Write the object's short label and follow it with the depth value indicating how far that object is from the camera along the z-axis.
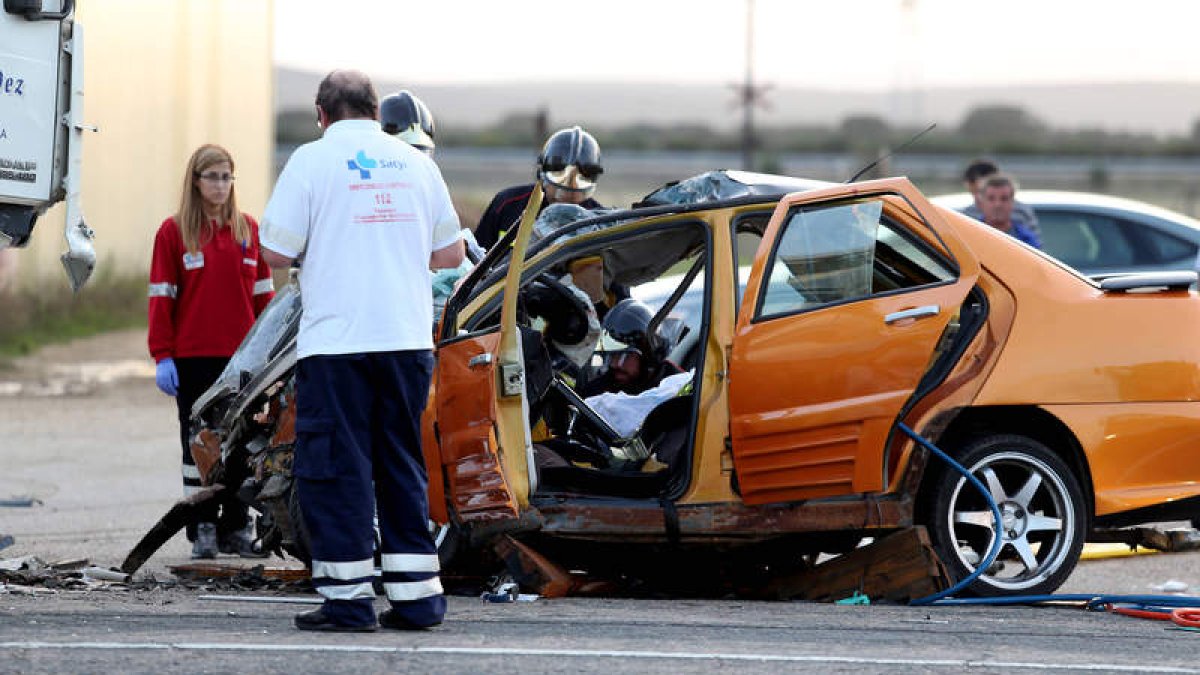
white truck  16.98
